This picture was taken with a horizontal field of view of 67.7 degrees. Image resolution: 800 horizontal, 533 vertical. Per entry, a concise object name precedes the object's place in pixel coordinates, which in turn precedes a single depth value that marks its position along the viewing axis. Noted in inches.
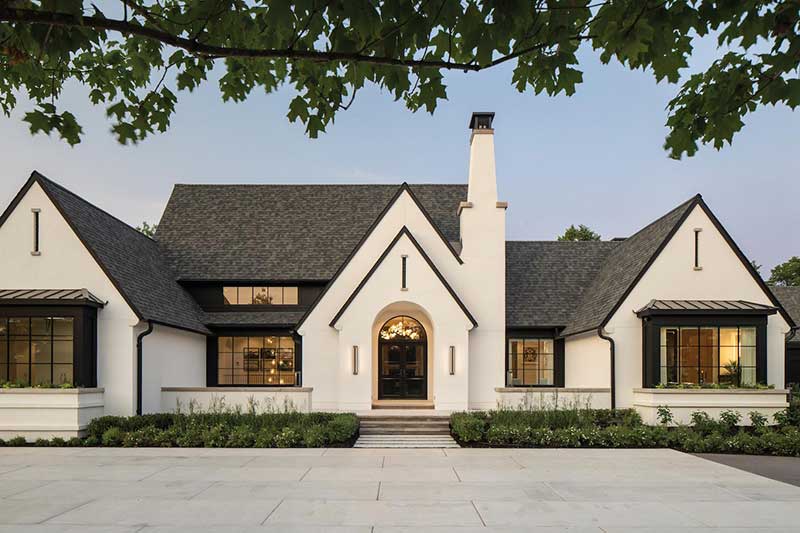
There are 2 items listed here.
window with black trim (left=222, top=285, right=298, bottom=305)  887.1
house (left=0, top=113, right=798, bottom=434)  667.4
